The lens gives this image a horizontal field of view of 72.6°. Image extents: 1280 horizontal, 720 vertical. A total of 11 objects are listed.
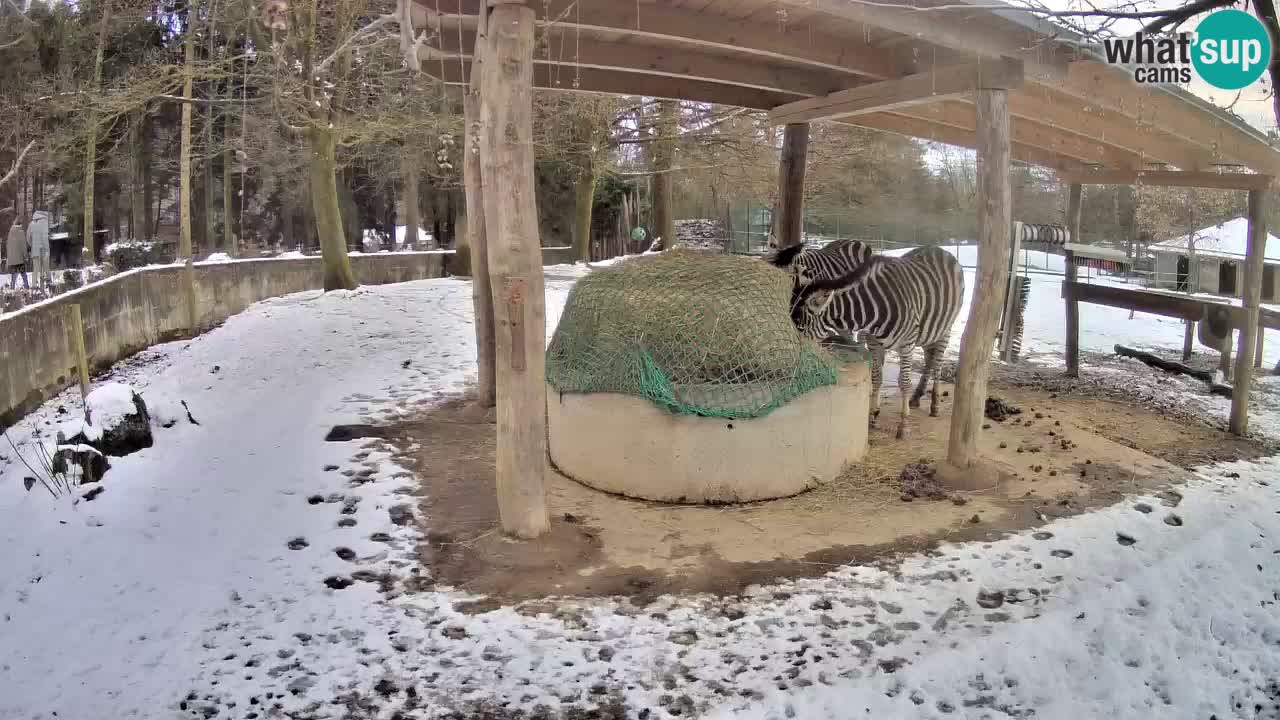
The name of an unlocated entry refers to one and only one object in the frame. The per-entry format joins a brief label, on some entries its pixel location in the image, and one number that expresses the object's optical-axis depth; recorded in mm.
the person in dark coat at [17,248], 16047
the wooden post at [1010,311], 10586
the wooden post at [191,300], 13547
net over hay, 6039
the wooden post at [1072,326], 10859
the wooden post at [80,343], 7852
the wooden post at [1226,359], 10492
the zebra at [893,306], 7598
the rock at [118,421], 6434
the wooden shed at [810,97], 4895
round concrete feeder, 5953
